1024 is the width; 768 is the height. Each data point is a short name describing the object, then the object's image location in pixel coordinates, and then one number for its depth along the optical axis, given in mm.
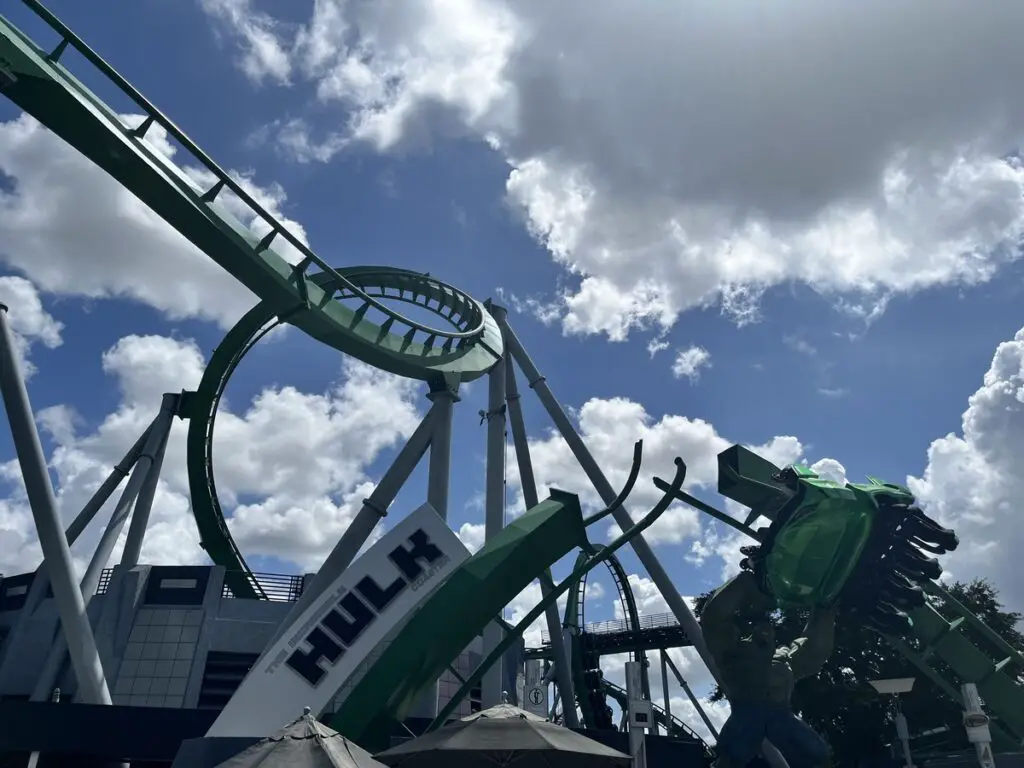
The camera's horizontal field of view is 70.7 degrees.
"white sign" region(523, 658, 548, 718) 20922
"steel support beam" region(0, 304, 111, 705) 14734
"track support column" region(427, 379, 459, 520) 20078
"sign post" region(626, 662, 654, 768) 8280
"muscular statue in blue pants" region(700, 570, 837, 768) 9438
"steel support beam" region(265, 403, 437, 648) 19344
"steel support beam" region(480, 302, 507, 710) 19672
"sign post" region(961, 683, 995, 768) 11211
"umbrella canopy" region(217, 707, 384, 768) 6367
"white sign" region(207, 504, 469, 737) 10273
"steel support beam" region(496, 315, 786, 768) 20469
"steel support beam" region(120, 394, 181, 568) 23562
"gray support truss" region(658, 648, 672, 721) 34612
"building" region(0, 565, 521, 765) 21391
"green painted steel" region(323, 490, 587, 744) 10367
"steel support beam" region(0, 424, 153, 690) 22734
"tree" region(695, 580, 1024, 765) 26000
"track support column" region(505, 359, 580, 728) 21703
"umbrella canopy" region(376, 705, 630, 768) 8398
